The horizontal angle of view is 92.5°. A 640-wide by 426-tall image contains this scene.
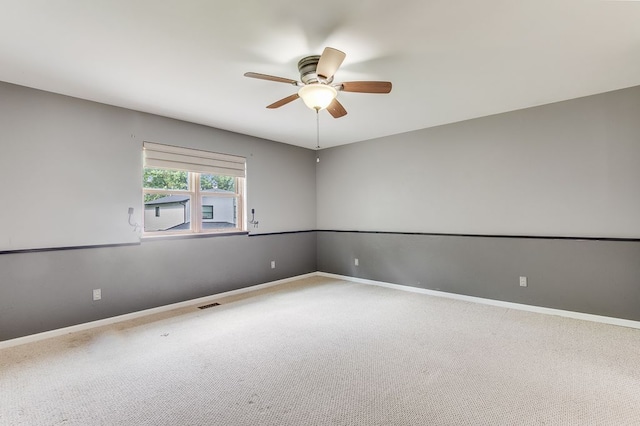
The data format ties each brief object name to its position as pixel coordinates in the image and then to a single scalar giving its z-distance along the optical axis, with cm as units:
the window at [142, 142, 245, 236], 386
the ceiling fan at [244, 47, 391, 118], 228
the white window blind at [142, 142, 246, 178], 380
